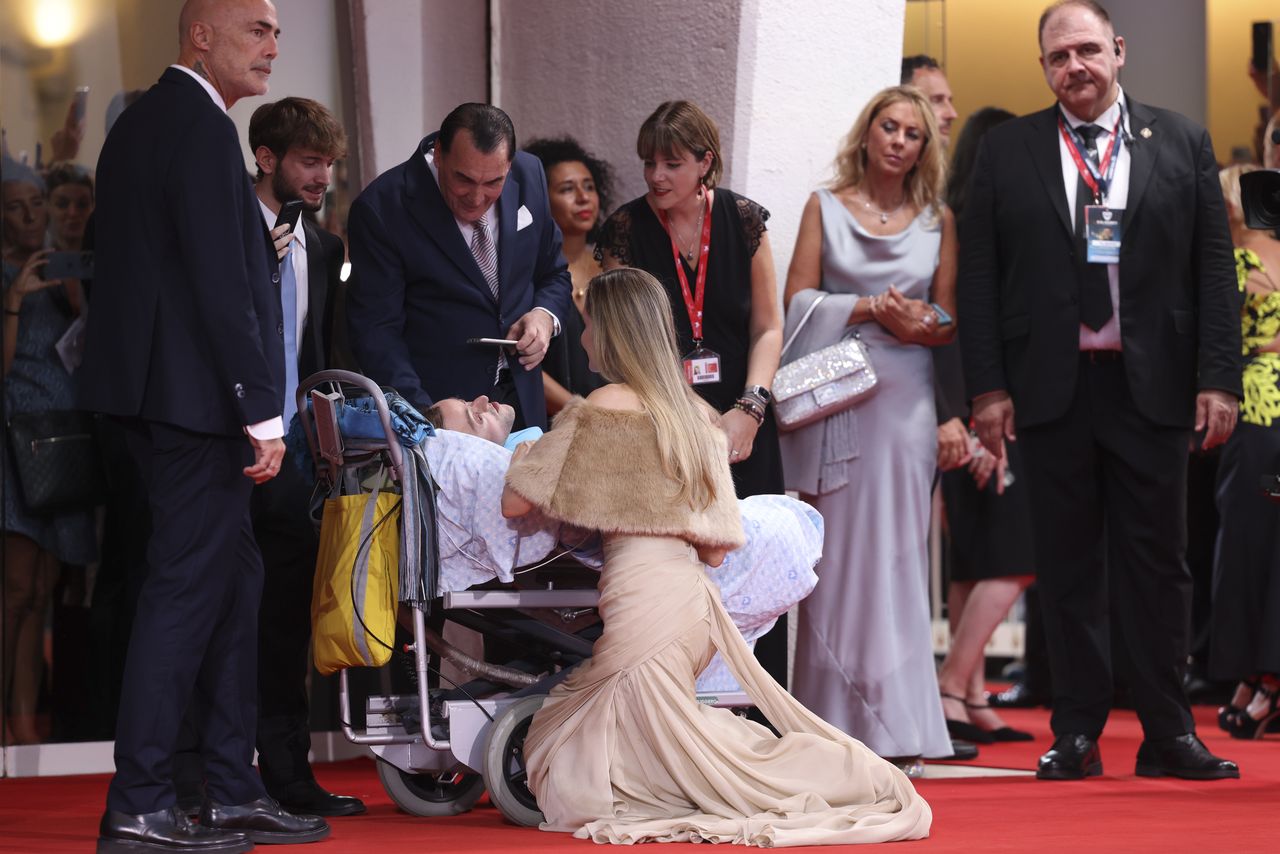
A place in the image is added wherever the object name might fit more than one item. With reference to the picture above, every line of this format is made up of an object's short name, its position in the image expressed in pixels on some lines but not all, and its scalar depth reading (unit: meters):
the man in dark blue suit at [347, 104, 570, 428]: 8.93
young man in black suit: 8.80
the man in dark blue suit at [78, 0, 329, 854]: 6.98
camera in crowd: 8.97
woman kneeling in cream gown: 7.49
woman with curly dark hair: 10.52
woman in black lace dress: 9.87
